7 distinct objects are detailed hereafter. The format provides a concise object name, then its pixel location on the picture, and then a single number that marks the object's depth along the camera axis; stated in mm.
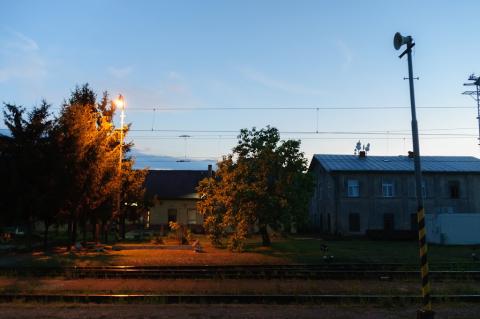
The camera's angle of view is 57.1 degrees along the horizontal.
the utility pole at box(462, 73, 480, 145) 43438
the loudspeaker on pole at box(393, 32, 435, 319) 9531
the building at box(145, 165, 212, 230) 57088
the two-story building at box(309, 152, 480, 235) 45156
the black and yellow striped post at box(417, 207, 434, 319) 9414
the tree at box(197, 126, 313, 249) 28703
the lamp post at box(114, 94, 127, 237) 29438
